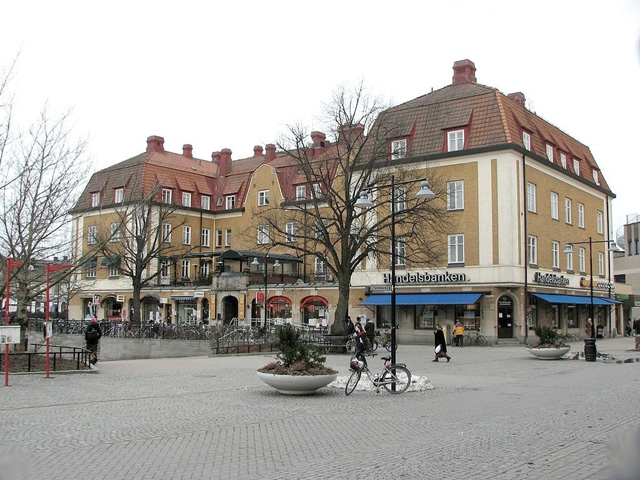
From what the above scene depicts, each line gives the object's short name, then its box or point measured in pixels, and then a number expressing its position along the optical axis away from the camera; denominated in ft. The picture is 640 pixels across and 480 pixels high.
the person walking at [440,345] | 89.19
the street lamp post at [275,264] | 176.32
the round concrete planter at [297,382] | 51.67
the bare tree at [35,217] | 65.46
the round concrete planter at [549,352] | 92.07
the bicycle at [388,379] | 53.81
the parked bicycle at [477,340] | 133.49
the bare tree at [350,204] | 112.27
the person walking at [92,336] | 83.66
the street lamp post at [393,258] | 58.92
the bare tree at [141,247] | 143.02
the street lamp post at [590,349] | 90.38
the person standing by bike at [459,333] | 128.06
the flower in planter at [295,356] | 53.26
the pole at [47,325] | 64.18
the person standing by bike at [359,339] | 61.69
